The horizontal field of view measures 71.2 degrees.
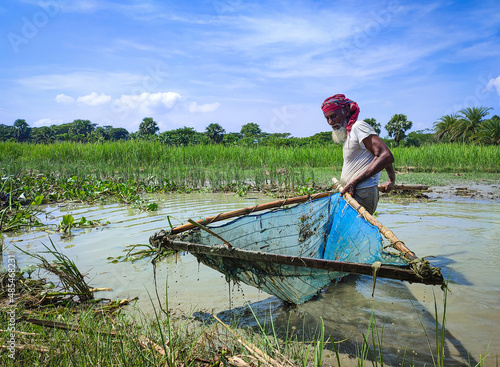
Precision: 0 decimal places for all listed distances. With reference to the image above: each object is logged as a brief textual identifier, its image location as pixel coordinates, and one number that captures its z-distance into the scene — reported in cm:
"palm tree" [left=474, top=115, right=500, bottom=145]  2117
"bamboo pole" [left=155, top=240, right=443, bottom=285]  141
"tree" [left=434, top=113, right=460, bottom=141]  2901
